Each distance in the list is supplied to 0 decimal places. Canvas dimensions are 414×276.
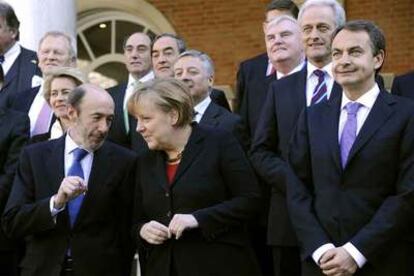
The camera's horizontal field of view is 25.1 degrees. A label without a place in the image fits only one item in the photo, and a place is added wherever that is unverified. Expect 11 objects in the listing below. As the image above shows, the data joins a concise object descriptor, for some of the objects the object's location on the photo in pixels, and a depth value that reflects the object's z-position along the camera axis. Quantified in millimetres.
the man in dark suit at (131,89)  6664
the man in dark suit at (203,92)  6238
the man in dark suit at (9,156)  5895
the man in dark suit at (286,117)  5613
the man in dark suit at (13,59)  7191
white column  8609
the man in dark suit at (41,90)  6621
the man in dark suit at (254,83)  6672
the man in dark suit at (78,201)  5352
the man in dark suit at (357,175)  4762
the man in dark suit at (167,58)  7078
